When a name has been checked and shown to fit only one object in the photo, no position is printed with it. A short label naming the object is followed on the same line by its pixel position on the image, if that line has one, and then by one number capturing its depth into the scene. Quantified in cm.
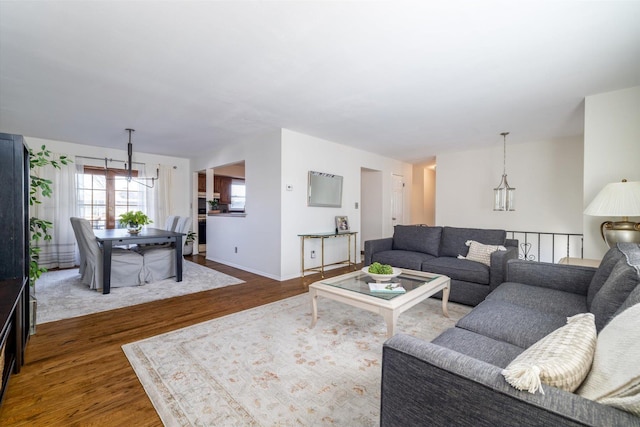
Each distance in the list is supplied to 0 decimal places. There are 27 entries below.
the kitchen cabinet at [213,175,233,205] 756
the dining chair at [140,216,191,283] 406
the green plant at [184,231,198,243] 626
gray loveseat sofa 308
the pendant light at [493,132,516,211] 417
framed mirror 473
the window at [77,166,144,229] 544
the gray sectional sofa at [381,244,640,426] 69
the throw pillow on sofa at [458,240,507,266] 337
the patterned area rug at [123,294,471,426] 153
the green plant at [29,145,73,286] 238
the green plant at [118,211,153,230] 426
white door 671
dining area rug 302
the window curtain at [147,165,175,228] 609
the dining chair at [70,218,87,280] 371
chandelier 584
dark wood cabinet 186
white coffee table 206
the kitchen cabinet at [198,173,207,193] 716
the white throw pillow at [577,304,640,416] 64
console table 454
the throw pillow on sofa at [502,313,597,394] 74
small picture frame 521
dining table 358
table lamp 233
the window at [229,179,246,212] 795
